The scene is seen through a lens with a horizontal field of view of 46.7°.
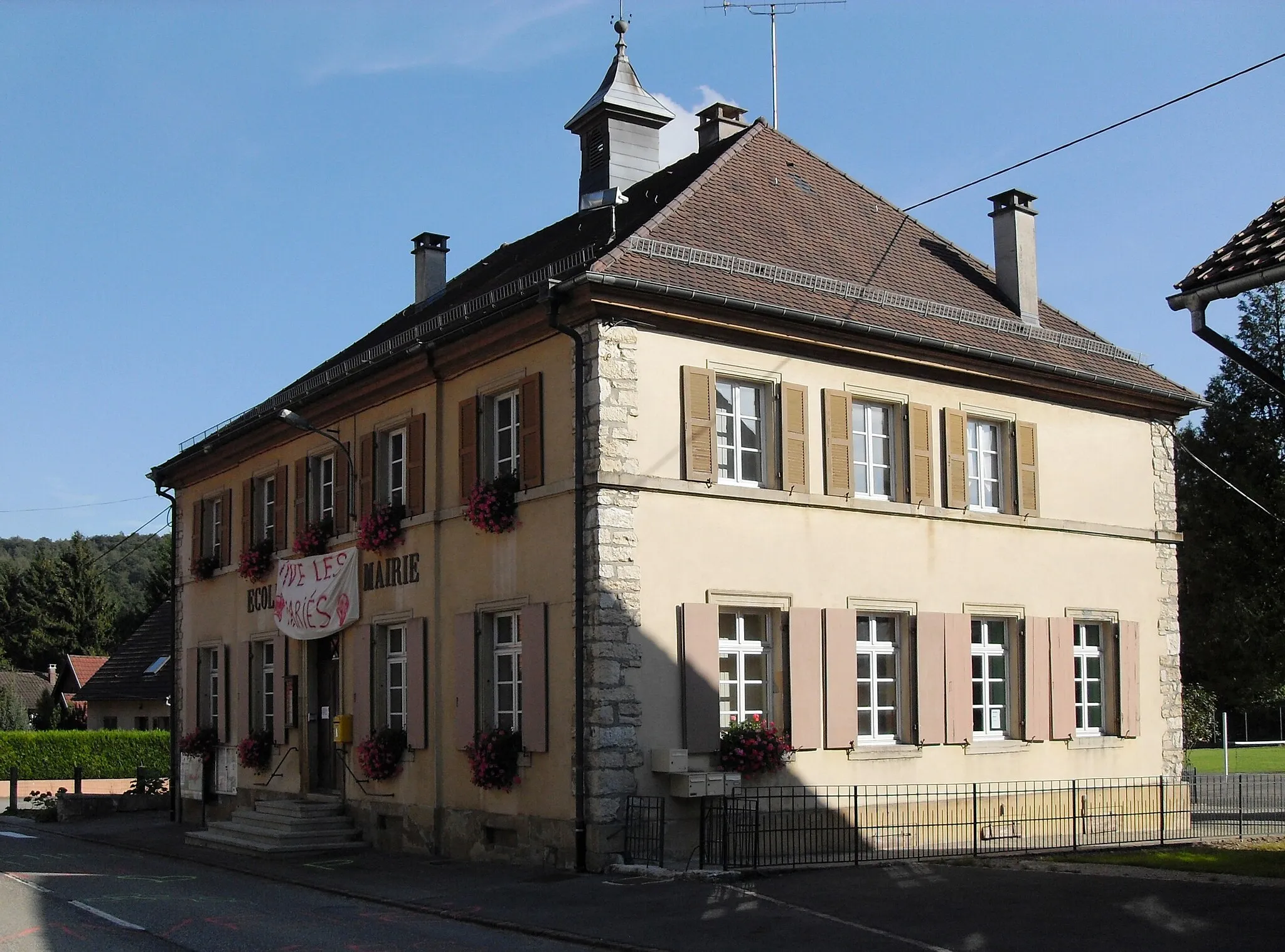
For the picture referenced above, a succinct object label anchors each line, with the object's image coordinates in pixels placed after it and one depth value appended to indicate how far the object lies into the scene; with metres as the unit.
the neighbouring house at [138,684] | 45.78
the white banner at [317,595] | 21.06
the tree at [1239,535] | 39.38
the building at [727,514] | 16.20
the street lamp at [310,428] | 20.00
